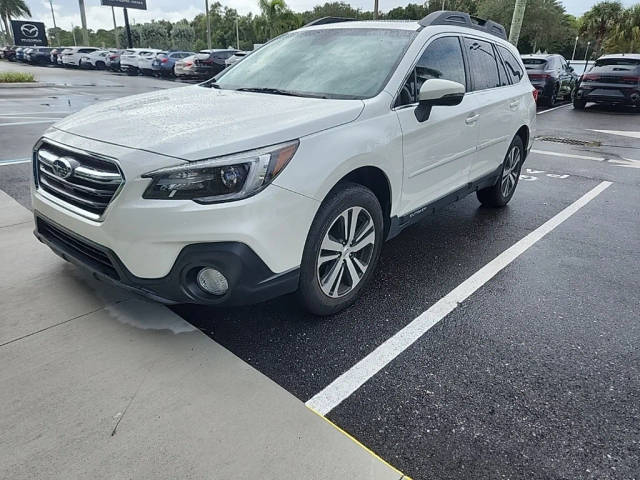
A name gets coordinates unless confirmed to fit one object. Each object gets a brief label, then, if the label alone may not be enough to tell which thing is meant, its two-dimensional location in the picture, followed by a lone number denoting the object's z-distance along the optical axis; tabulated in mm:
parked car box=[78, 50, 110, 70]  32969
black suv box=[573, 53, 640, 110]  13438
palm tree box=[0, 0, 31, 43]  68000
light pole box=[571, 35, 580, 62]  49862
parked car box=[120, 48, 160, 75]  27708
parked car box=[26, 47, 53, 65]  36656
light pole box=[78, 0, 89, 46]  38781
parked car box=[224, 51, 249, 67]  20525
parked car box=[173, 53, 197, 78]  22469
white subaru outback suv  2254
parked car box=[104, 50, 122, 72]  31062
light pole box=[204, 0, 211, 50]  39188
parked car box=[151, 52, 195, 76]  26016
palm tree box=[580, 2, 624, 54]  43750
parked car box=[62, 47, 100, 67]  33438
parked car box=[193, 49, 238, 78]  22062
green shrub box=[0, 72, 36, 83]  18219
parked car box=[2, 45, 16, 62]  42184
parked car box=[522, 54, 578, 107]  14695
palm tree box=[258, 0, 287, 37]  41406
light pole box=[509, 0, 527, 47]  15336
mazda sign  41569
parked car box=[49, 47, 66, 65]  36069
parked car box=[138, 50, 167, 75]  27156
